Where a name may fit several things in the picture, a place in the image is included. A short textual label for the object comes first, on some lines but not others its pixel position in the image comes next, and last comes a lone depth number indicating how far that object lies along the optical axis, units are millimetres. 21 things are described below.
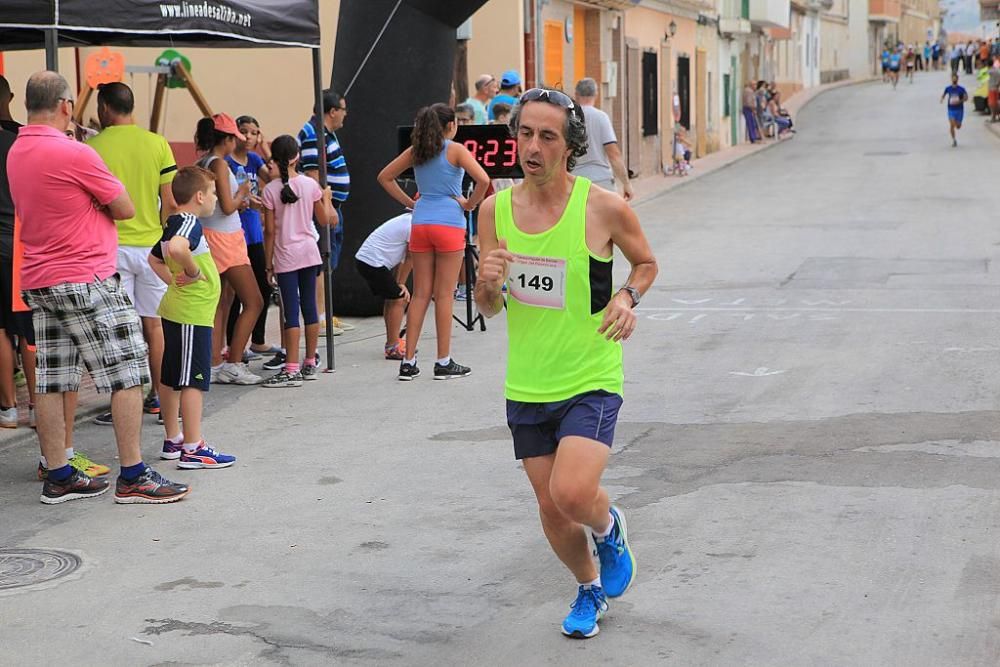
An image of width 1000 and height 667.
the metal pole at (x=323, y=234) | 10305
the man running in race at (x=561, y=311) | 4734
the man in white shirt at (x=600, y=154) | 14045
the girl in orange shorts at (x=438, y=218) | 9945
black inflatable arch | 12898
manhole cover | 5811
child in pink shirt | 9773
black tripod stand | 11828
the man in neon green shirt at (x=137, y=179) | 8281
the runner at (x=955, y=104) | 37062
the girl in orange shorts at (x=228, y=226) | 9258
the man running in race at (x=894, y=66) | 71188
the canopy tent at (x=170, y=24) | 7570
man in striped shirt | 11070
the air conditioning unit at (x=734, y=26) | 45688
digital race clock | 11859
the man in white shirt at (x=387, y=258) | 10484
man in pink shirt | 6762
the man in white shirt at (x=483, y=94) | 16094
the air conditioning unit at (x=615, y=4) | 30338
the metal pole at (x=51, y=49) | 7679
